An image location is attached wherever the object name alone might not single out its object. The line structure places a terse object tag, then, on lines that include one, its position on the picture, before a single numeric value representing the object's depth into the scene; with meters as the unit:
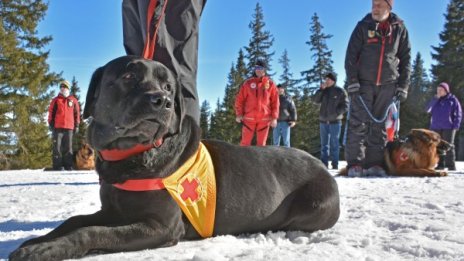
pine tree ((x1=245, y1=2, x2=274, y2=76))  38.59
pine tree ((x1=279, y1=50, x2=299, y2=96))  40.76
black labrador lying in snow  2.05
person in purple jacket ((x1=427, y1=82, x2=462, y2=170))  10.30
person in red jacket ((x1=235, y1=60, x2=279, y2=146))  9.28
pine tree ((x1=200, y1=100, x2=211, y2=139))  43.75
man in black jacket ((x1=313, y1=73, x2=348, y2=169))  10.86
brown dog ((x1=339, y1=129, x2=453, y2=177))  7.13
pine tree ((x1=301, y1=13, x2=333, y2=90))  38.59
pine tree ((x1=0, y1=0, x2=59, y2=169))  20.27
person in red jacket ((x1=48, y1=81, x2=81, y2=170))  11.48
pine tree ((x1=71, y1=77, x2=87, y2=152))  42.26
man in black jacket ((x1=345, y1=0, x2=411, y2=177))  6.75
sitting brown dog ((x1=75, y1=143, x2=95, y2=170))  11.96
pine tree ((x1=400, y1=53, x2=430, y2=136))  35.84
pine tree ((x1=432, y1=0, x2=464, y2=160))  32.23
